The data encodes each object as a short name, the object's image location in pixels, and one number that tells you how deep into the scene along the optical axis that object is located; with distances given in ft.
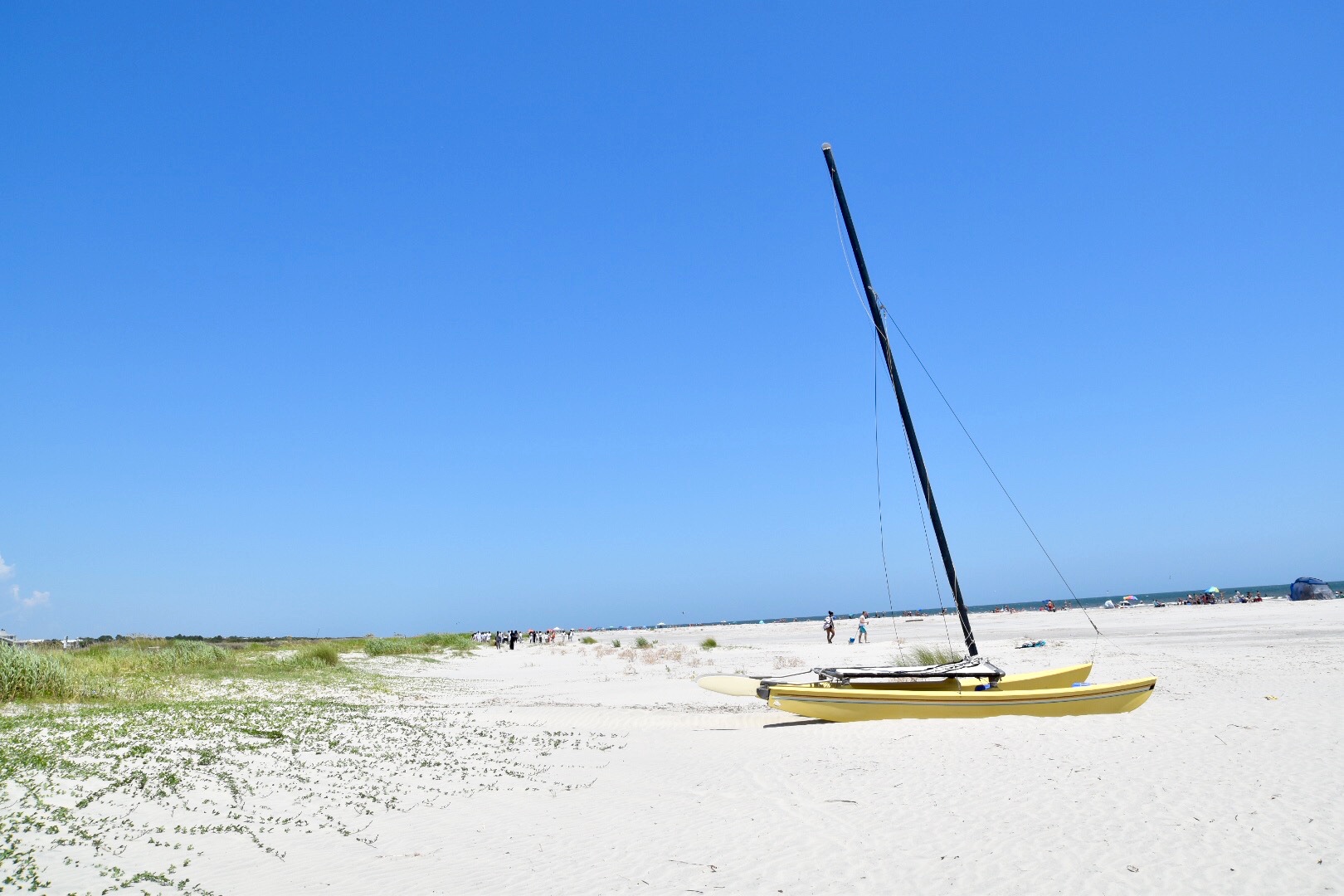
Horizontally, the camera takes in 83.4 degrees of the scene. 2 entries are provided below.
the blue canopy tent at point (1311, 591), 205.46
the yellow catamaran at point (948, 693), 46.19
